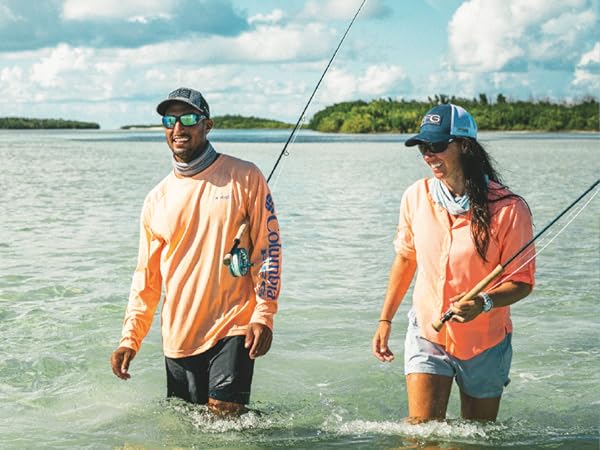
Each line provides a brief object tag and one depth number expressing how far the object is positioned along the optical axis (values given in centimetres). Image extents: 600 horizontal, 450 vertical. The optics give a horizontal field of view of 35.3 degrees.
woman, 414
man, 449
